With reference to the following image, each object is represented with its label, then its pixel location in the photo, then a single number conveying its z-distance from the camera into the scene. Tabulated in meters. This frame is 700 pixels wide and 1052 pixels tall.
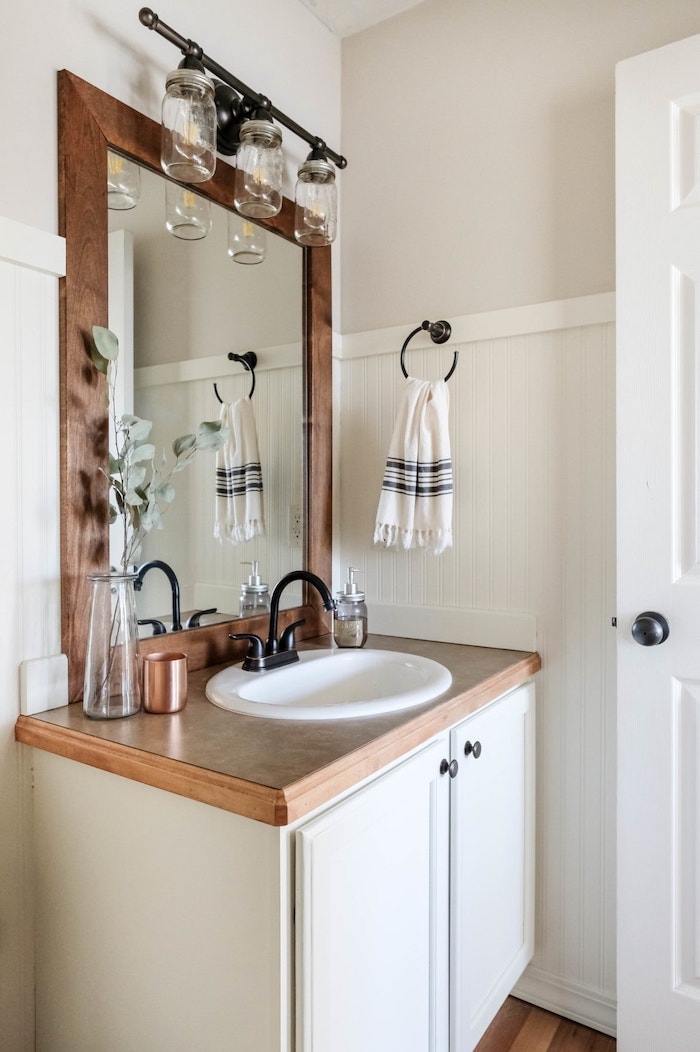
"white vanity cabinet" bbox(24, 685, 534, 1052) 0.85
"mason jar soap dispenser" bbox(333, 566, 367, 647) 1.60
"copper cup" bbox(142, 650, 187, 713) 1.11
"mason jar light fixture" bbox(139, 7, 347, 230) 1.21
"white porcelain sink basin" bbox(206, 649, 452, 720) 1.10
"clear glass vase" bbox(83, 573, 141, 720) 1.09
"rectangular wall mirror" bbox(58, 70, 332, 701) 1.17
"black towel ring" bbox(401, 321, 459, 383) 1.71
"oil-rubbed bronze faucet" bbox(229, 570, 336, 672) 1.35
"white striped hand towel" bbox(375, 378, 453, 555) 1.62
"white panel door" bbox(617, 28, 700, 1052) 1.33
